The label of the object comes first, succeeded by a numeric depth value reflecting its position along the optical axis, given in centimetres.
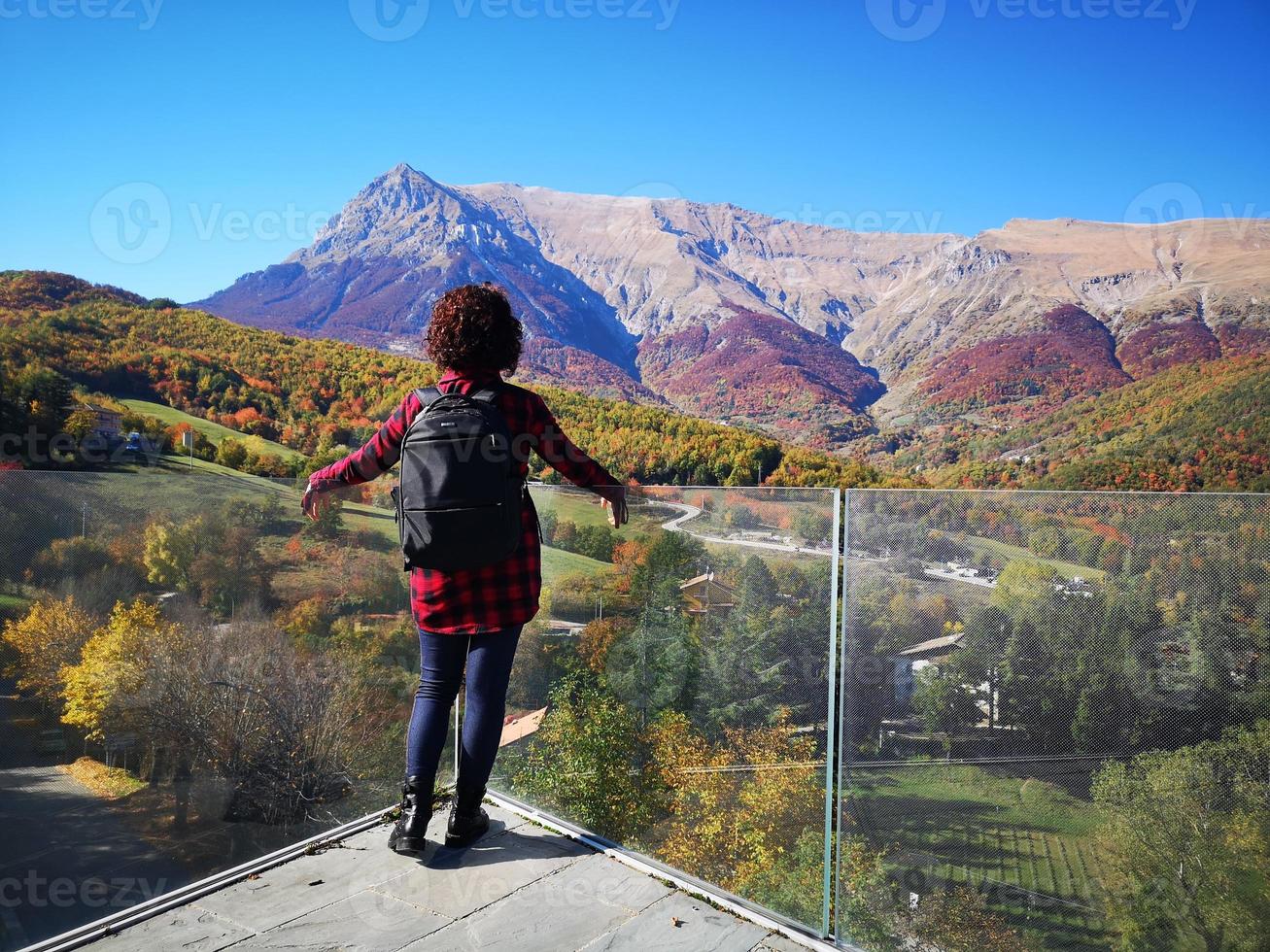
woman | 183
